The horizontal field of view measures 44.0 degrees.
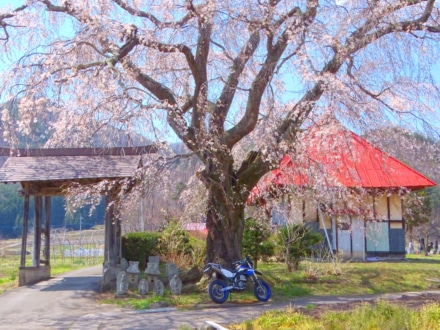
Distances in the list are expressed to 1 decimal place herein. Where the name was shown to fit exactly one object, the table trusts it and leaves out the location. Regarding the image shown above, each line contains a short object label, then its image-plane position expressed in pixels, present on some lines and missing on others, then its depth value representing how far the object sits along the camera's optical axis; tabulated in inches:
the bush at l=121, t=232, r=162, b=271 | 788.6
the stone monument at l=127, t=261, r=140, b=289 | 583.5
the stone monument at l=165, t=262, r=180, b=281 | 569.6
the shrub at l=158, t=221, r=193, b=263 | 758.5
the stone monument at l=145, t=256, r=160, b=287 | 562.6
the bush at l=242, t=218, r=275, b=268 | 684.7
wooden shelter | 600.1
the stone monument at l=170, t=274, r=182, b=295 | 524.1
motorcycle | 480.7
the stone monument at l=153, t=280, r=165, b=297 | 519.5
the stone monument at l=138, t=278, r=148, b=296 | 533.6
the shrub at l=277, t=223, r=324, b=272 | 655.8
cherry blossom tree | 479.8
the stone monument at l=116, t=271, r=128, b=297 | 534.6
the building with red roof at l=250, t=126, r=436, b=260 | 510.3
